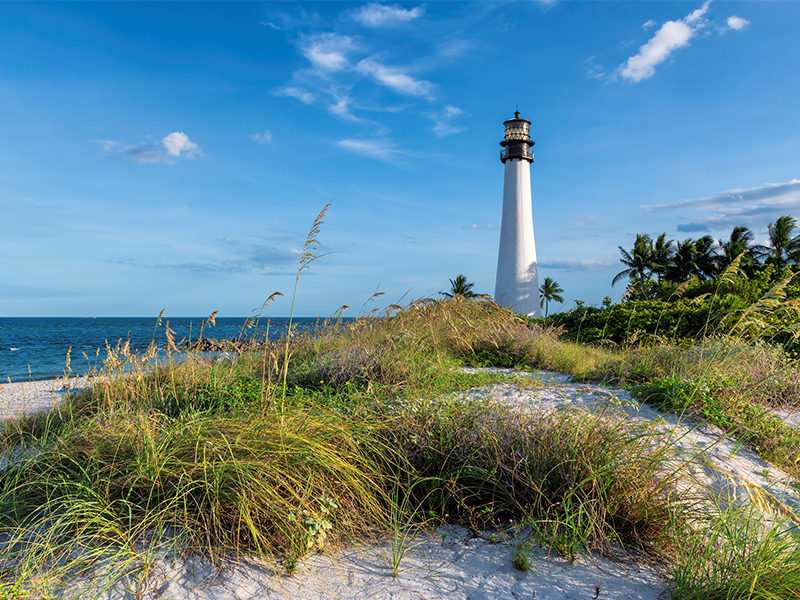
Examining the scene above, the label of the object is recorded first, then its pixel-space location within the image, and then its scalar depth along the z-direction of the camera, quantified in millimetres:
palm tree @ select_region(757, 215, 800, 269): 34156
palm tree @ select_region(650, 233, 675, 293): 34628
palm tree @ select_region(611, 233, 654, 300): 35406
